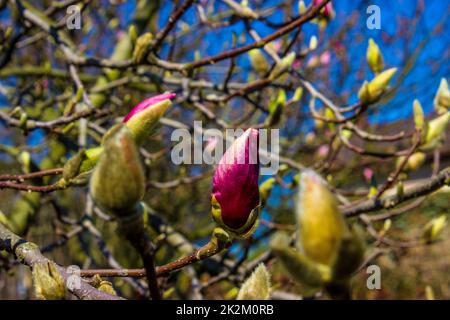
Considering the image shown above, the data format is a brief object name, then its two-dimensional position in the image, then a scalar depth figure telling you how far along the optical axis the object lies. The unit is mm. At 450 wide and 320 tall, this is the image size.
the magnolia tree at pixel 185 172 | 357
